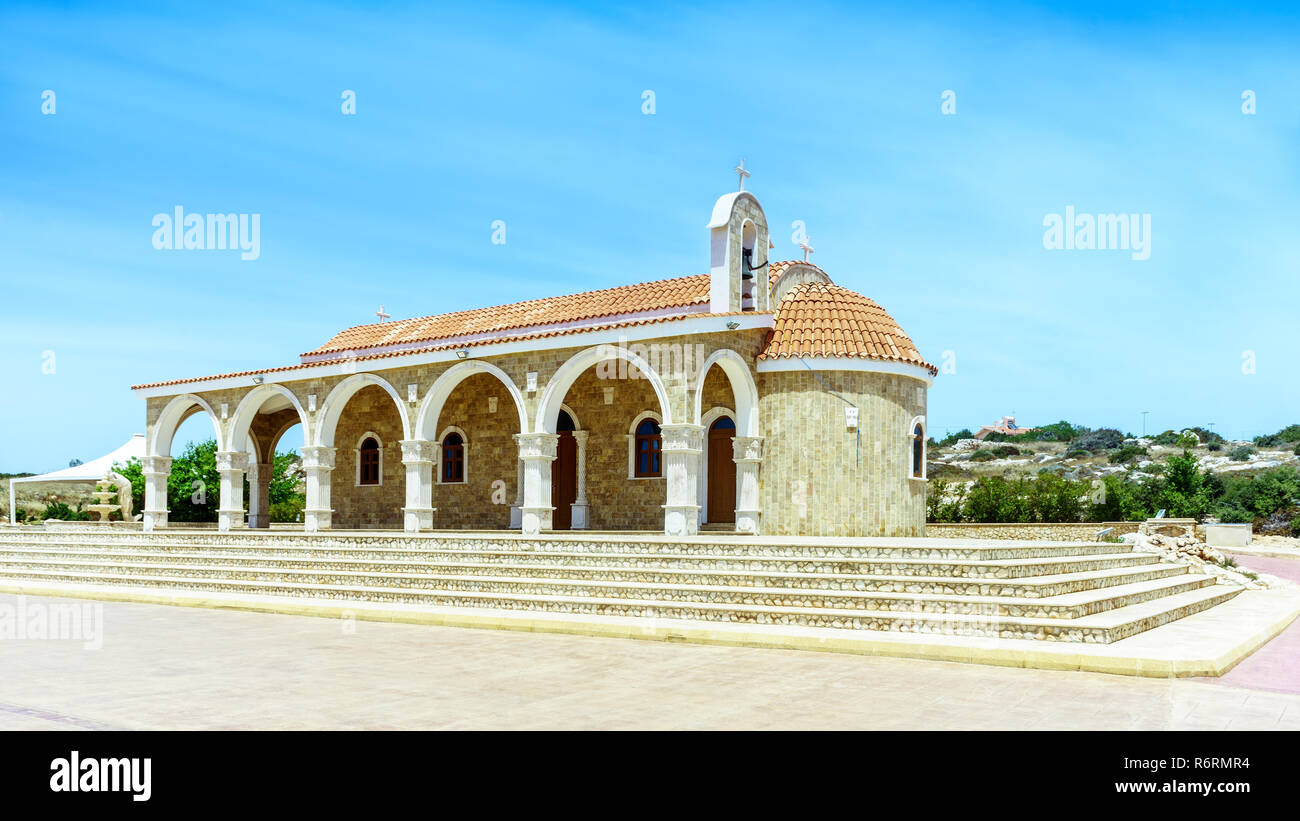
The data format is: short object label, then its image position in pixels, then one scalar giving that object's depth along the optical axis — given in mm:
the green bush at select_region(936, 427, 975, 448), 76250
